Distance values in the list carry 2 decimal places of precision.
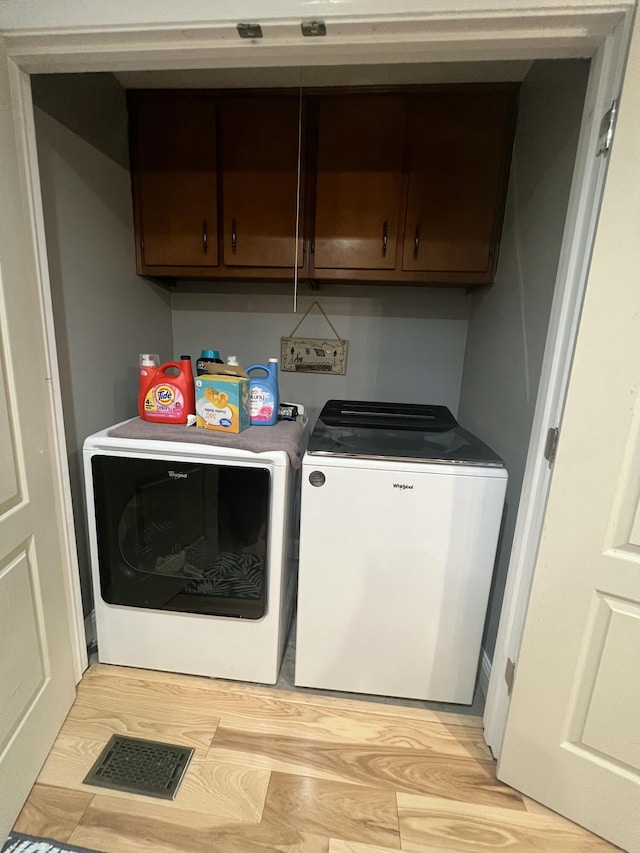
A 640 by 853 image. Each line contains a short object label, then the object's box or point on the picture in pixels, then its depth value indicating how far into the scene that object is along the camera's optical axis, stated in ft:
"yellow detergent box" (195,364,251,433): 4.19
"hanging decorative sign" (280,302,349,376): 6.43
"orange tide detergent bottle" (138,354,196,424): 4.48
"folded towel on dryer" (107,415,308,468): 3.95
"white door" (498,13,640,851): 2.60
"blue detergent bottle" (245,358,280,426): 4.60
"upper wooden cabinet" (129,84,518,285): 4.69
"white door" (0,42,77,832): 3.01
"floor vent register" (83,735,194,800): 3.40
